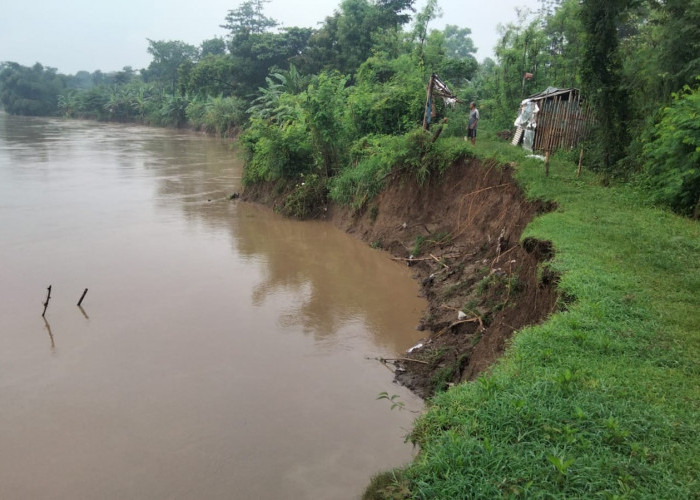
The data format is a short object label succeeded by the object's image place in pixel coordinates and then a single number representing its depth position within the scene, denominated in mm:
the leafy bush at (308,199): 15164
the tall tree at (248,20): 52781
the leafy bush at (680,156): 7992
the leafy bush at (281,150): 15766
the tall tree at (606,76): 10633
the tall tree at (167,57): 61688
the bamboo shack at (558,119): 13148
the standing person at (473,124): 13625
